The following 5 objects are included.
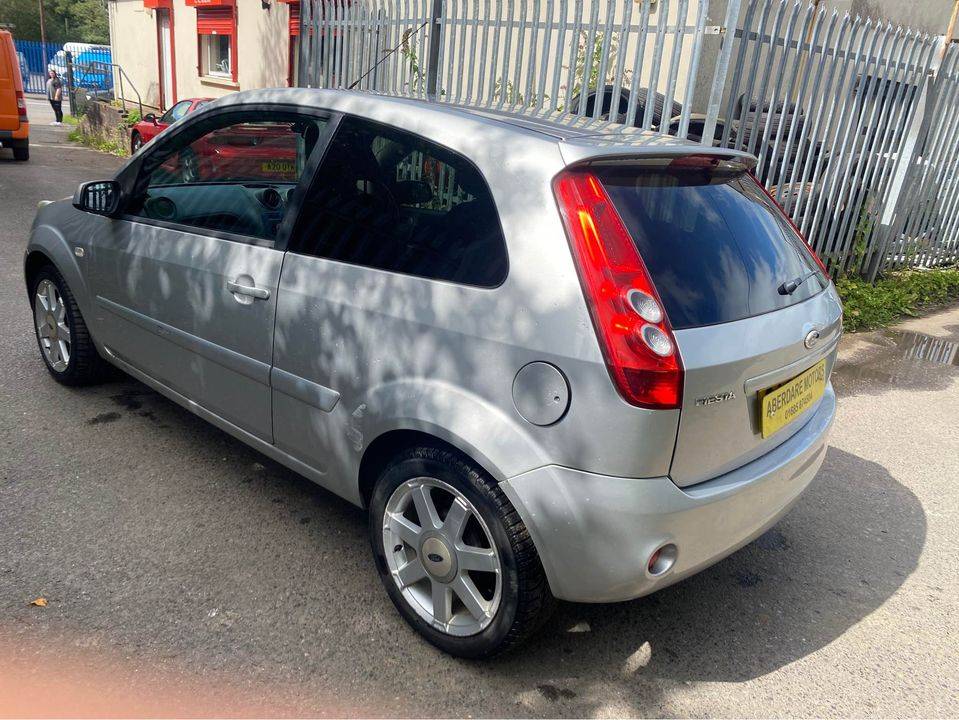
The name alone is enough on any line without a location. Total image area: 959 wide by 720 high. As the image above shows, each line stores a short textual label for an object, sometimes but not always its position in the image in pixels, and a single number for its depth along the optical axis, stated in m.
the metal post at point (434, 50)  6.98
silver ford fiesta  2.10
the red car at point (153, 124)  12.82
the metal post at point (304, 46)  8.62
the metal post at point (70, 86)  24.47
